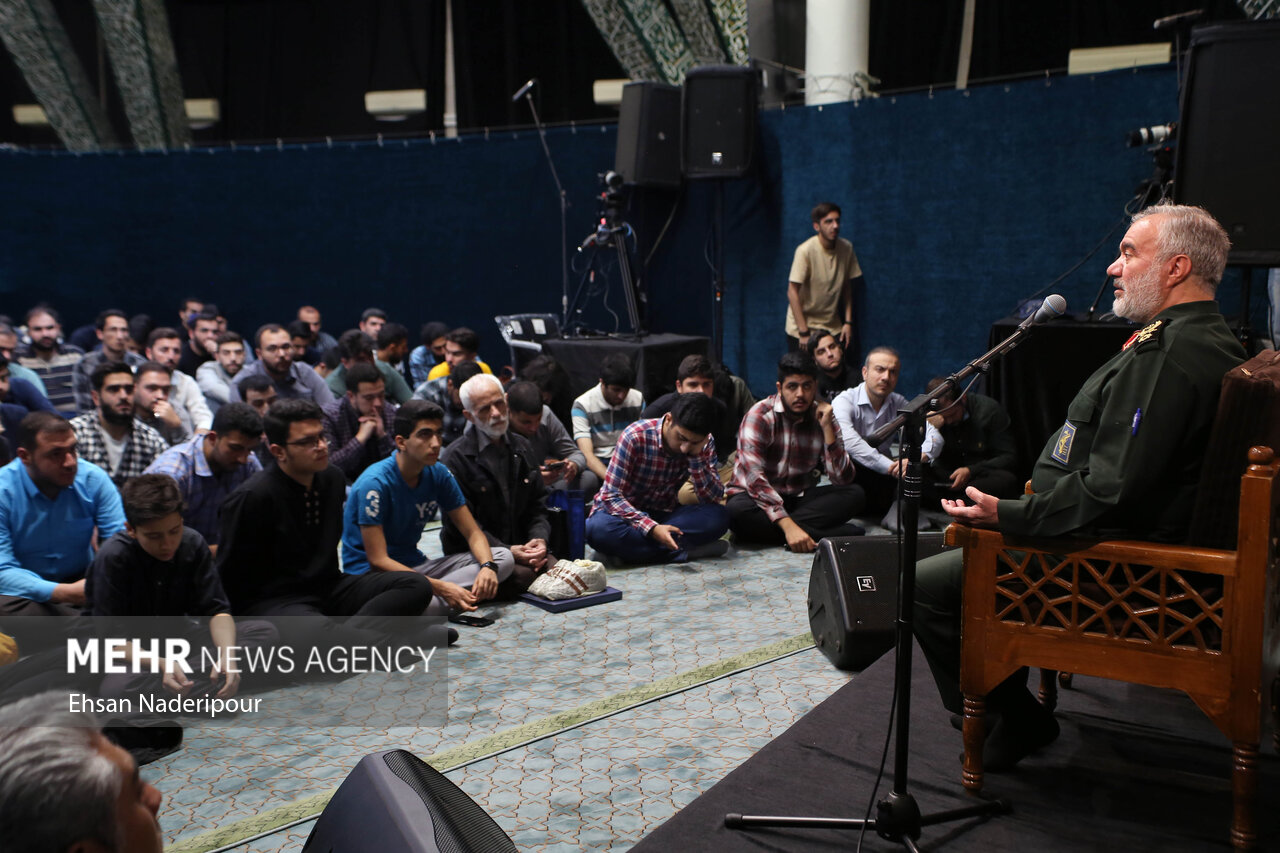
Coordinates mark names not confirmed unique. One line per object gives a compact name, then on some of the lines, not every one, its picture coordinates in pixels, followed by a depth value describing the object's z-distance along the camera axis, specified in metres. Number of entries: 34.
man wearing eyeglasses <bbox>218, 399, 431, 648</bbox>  3.49
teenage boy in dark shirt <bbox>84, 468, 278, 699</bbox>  3.02
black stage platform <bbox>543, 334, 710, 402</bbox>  6.83
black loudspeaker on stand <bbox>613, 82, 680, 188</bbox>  7.46
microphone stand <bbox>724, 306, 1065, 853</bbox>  2.05
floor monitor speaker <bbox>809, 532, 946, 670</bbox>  3.44
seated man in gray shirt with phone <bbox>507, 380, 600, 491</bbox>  4.80
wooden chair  2.14
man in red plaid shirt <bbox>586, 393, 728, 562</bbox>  4.69
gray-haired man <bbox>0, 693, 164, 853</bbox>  0.99
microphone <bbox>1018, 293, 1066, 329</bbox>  2.07
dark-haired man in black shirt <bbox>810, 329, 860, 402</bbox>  6.18
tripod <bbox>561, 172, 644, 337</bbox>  7.43
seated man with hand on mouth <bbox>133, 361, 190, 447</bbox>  4.84
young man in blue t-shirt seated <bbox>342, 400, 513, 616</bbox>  3.86
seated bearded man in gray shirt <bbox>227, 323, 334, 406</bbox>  5.90
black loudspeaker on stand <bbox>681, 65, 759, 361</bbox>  7.14
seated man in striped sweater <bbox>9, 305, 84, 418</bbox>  6.88
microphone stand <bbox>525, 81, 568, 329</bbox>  8.28
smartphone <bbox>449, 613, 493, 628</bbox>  3.99
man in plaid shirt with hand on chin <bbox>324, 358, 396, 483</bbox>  5.31
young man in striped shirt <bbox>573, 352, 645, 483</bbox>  5.59
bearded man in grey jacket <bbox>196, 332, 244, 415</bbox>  6.25
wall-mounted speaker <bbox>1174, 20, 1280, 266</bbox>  3.77
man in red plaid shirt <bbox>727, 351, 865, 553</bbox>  4.99
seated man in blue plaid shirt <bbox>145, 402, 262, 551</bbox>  3.95
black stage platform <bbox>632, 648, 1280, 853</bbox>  2.23
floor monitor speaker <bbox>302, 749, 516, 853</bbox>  1.24
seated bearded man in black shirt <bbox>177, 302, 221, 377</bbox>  7.13
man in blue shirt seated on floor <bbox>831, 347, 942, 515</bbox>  5.20
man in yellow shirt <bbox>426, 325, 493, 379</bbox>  6.33
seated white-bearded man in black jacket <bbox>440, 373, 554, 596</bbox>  4.30
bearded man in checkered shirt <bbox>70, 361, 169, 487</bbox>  4.32
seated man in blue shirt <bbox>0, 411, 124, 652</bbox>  3.38
